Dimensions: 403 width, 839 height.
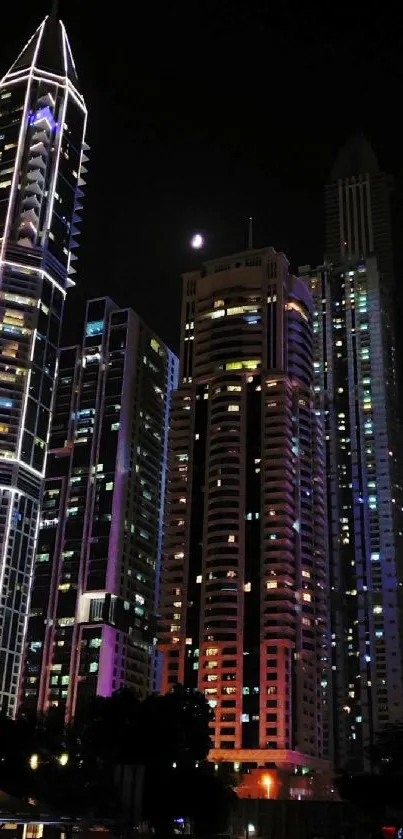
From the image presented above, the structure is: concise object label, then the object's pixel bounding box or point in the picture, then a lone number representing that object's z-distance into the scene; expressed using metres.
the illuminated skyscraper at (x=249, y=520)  129.38
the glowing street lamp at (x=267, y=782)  119.62
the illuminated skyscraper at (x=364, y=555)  177.50
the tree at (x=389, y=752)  85.25
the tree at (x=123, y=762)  67.06
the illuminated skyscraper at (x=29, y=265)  156.38
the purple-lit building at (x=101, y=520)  154.38
